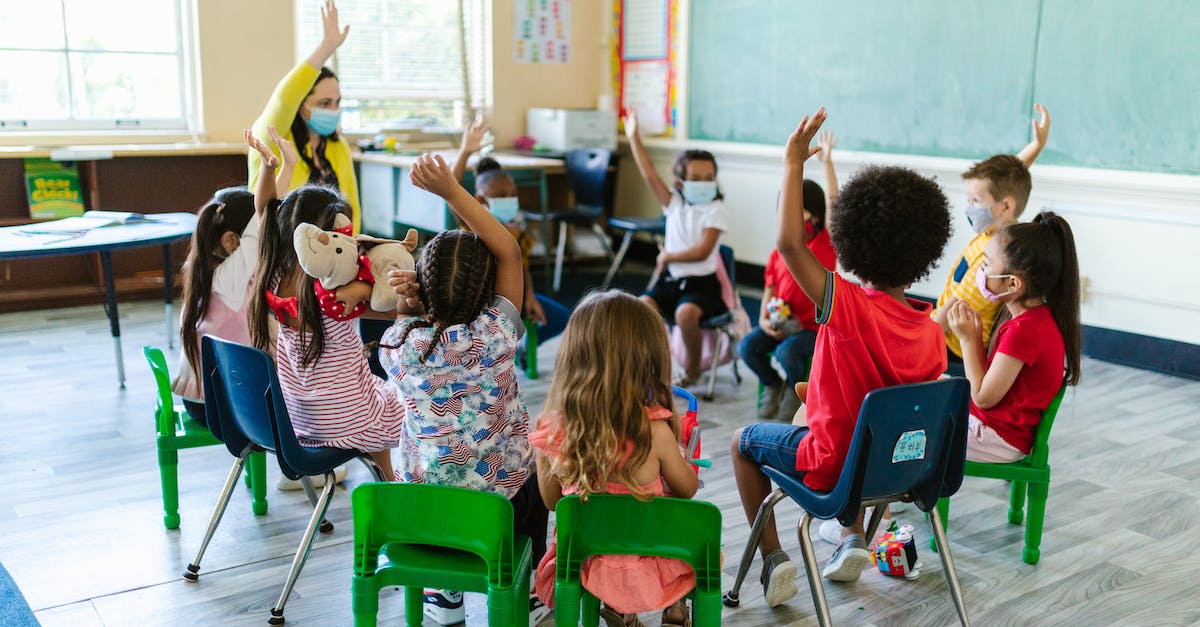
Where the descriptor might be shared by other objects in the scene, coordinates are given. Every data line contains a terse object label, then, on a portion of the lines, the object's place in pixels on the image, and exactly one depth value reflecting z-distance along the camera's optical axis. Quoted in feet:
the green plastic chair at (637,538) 5.59
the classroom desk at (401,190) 17.80
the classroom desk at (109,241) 10.75
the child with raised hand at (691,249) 12.82
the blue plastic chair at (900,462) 6.34
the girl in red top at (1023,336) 7.93
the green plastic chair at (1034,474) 8.08
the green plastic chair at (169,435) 8.18
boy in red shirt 6.62
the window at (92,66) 18.02
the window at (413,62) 21.06
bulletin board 21.65
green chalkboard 14.08
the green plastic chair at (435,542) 5.59
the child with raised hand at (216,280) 8.39
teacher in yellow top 11.43
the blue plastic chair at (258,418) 6.88
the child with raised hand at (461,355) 6.28
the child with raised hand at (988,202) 10.02
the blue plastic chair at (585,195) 19.58
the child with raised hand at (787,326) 11.36
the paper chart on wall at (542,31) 22.18
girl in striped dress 7.44
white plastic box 21.50
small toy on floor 8.09
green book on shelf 17.35
